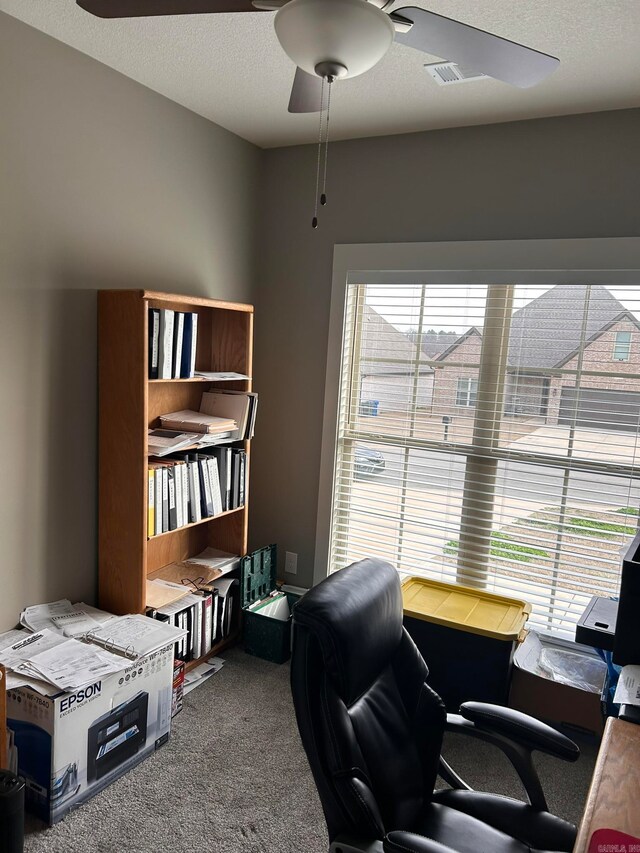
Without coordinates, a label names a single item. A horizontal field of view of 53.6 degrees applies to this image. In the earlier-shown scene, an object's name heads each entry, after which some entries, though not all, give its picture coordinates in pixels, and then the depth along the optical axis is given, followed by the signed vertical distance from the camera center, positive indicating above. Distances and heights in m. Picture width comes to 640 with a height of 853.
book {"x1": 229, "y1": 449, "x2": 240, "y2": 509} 3.24 -0.68
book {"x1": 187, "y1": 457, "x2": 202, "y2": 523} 2.98 -0.71
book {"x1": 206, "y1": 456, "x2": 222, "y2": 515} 3.09 -0.69
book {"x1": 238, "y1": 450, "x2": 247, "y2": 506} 3.27 -0.67
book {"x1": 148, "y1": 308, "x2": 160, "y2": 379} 2.67 +0.01
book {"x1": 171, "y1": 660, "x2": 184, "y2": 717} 2.73 -1.50
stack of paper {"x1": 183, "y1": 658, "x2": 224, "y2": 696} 2.95 -1.58
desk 1.29 -0.93
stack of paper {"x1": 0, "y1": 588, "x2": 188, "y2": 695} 2.15 -1.15
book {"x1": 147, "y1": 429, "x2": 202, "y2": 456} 2.75 -0.45
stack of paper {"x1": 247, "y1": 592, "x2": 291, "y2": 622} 3.34 -1.40
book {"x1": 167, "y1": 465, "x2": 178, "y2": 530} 2.83 -0.69
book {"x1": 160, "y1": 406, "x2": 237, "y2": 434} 2.98 -0.38
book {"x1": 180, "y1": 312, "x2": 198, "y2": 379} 2.87 -0.02
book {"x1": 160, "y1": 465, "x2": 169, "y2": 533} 2.80 -0.68
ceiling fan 1.18 +0.68
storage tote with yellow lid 2.71 -1.24
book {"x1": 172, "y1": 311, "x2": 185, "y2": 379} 2.80 +0.00
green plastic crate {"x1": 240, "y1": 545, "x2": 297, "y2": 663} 3.18 -1.40
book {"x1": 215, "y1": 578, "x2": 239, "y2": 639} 3.16 -1.30
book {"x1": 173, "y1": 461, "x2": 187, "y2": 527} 2.88 -0.68
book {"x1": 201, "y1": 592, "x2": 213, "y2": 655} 3.01 -1.33
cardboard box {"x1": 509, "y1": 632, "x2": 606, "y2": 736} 2.71 -1.45
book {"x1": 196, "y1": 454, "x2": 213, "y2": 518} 3.04 -0.70
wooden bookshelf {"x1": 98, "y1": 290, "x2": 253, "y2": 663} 2.62 -0.42
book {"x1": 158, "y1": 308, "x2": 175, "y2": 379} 2.71 -0.02
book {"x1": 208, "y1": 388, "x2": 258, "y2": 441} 3.21 -0.35
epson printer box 2.06 -1.36
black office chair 1.40 -0.98
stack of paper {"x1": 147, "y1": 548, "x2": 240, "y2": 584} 3.11 -1.14
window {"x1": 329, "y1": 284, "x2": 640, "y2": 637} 2.89 -0.40
